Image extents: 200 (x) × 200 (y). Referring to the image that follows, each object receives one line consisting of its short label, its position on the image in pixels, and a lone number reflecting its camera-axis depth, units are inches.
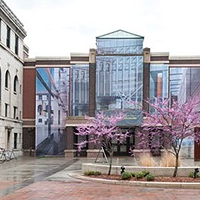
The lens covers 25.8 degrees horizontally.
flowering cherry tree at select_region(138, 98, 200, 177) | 796.0
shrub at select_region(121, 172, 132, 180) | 747.4
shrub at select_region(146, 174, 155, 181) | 728.3
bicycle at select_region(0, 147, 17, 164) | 1497.8
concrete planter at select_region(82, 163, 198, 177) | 791.1
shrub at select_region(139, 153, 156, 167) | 869.8
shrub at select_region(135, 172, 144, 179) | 750.8
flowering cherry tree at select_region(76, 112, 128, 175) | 1016.7
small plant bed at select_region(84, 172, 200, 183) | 732.7
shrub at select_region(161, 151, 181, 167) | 861.8
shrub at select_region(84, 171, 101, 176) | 830.6
